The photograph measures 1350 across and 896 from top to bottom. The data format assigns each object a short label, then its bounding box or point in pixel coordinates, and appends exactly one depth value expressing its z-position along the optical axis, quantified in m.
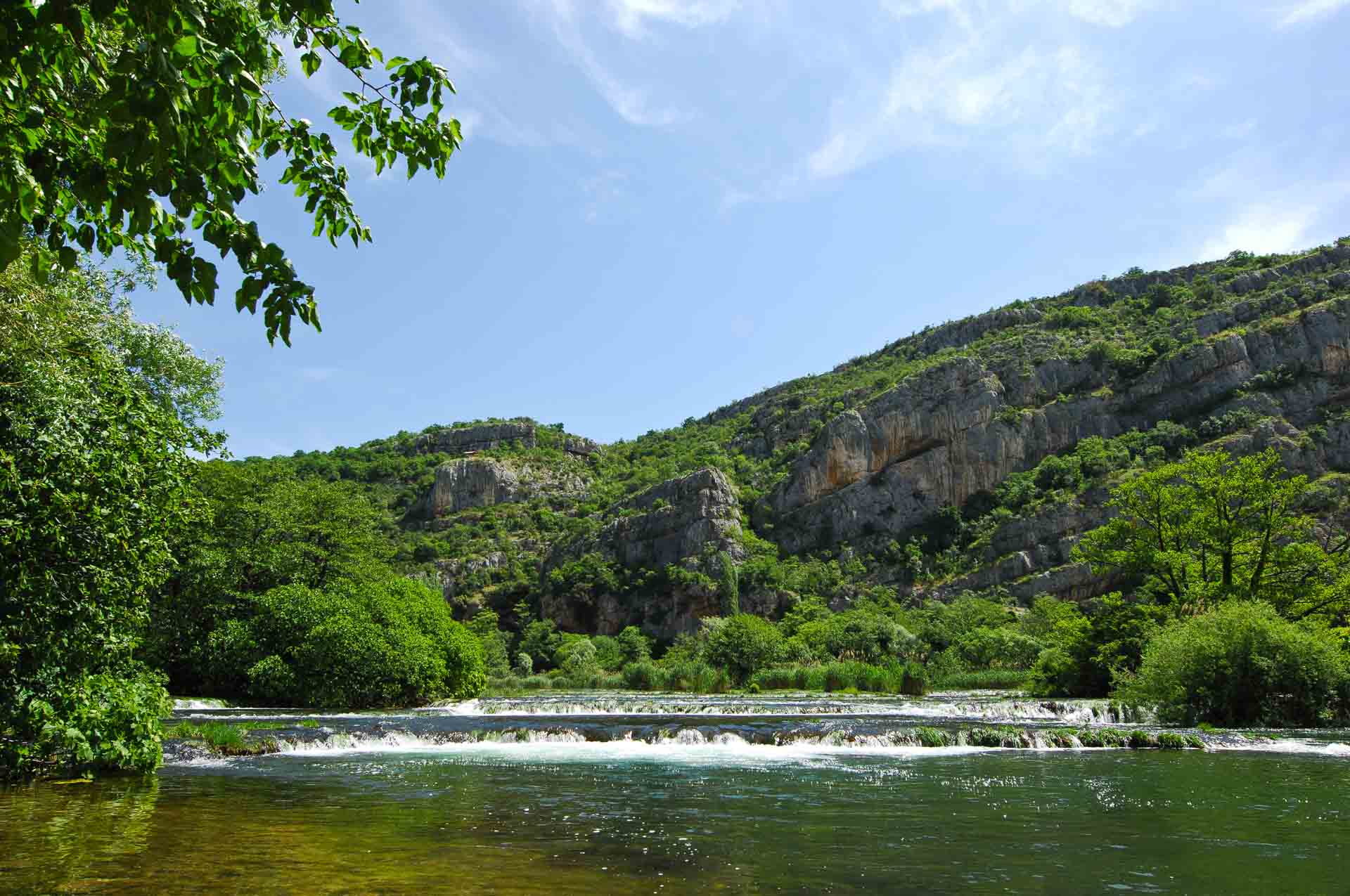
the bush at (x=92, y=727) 10.52
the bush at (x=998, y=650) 51.84
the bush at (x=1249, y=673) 22.11
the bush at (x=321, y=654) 30.05
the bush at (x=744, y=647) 52.50
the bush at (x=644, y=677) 52.94
